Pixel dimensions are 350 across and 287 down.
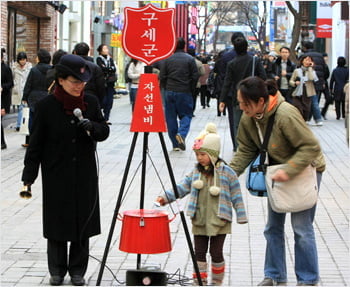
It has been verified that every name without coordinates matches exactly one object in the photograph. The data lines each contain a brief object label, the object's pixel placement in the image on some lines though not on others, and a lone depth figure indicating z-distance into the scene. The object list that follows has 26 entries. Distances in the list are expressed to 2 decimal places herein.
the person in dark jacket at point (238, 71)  13.15
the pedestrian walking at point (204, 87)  26.80
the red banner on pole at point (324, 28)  34.53
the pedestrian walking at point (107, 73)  18.30
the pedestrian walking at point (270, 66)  17.92
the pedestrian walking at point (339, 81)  22.23
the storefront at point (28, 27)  22.84
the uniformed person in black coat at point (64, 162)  6.06
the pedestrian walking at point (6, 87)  14.91
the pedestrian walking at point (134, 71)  19.60
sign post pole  6.00
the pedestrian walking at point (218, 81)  16.55
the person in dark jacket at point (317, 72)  19.31
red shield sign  6.12
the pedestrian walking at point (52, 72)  10.44
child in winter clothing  5.80
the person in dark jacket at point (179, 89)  14.02
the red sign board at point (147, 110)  5.99
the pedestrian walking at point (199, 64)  19.25
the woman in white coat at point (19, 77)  18.20
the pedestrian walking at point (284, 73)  17.86
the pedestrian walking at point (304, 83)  17.58
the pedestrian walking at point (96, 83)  11.63
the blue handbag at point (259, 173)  5.78
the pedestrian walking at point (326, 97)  21.43
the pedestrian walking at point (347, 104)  10.02
